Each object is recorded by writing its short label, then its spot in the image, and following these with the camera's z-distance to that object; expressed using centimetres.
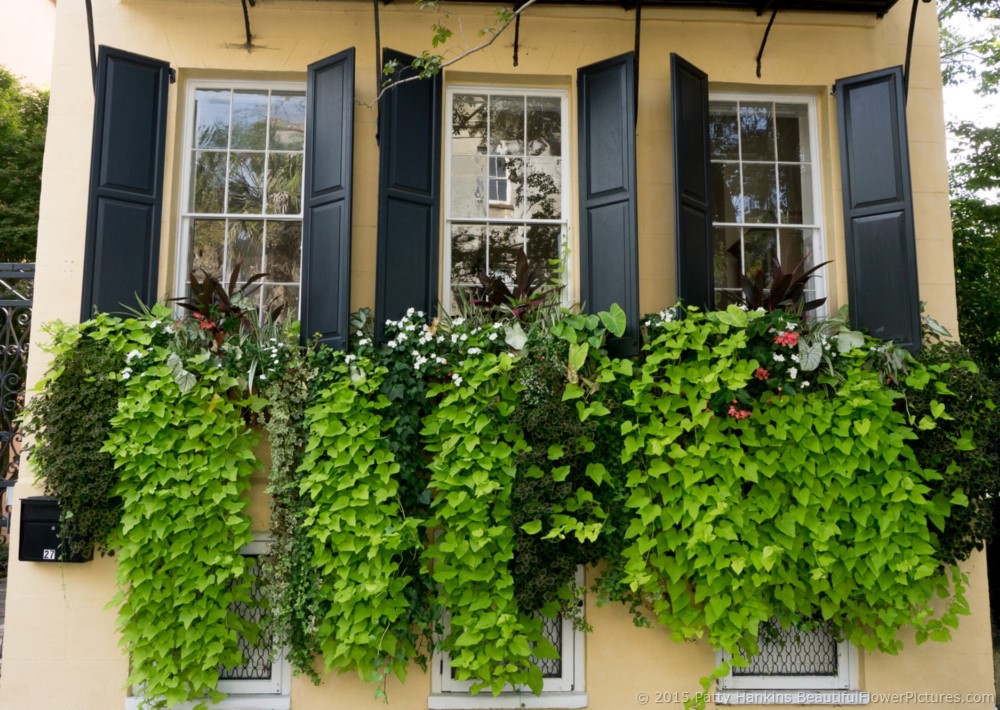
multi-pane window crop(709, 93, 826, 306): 502
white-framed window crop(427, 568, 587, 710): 428
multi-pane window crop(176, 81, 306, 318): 486
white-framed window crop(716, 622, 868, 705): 437
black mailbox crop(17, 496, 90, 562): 418
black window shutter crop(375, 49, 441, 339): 438
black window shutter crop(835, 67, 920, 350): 441
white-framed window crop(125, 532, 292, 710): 427
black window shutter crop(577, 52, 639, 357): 443
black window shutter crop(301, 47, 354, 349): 430
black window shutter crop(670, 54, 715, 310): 448
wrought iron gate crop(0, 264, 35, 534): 475
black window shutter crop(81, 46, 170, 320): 437
